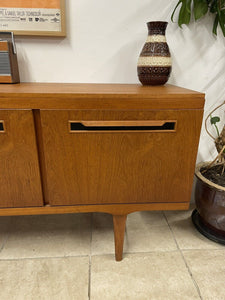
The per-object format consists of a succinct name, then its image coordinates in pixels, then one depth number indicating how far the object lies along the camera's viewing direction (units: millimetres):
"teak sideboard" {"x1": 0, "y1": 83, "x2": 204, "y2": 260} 743
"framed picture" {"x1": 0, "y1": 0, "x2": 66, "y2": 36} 1001
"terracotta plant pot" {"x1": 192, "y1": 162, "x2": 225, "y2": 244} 1039
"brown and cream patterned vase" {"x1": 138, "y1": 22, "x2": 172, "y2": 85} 984
